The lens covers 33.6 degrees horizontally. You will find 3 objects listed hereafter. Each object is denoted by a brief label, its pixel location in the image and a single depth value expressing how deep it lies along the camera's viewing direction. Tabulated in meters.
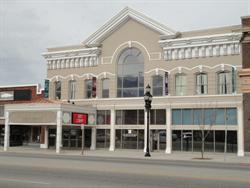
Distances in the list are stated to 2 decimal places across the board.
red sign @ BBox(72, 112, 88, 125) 39.72
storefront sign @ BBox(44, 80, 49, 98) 46.22
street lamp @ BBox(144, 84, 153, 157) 33.34
